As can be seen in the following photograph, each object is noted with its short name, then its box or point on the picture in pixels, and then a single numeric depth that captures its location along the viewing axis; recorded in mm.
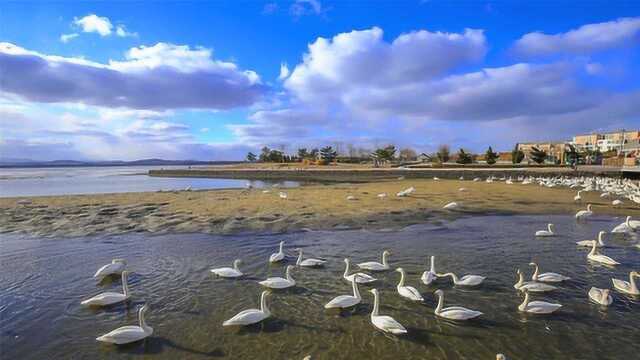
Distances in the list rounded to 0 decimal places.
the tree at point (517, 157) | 89375
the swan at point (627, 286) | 9797
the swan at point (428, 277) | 10578
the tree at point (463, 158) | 89312
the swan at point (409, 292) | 9336
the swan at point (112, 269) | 11758
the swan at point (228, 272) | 11492
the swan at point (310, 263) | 12406
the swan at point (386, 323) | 7810
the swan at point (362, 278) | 10594
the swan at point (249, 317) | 8297
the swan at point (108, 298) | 9523
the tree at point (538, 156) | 87188
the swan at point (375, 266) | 11781
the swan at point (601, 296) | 9133
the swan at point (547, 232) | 16375
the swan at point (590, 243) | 14419
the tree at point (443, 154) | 95462
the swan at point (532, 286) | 9949
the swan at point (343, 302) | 9031
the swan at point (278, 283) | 10492
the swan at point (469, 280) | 10328
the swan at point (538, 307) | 8734
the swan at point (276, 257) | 13078
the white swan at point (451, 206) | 23578
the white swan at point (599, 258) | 12297
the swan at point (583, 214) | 20953
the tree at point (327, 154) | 119556
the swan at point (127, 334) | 7633
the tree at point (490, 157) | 85312
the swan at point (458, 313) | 8359
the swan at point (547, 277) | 10555
